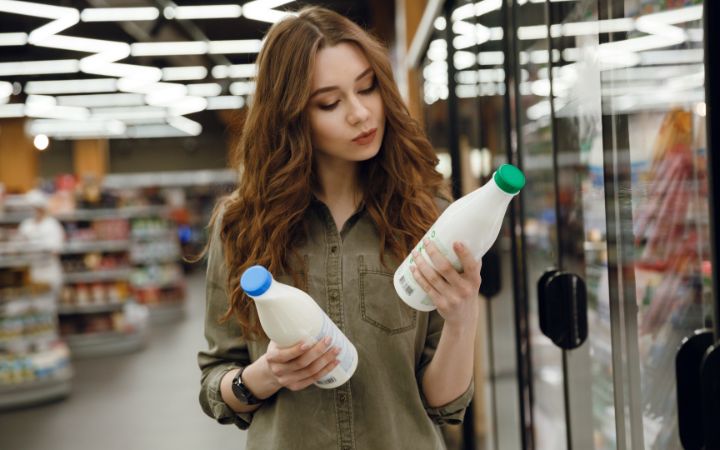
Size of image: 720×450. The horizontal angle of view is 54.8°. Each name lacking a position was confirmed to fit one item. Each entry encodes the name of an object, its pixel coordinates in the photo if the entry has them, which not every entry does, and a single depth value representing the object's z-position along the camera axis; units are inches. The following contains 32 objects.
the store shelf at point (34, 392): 246.7
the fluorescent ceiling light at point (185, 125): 674.2
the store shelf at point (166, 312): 439.2
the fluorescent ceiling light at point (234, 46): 364.5
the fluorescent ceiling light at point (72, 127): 639.8
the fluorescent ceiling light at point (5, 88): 452.9
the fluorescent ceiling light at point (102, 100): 515.2
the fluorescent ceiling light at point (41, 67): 396.5
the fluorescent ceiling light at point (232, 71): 430.9
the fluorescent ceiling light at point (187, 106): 525.3
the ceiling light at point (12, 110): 546.2
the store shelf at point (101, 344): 335.3
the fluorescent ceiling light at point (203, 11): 283.4
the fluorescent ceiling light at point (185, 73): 423.1
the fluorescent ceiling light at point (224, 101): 554.9
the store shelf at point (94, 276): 357.4
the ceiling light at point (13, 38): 324.8
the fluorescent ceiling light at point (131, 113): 578.2
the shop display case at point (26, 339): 248.8
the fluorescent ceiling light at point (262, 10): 272.4
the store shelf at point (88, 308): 339.6
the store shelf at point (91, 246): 362.9
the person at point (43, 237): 288.3
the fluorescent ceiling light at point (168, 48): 356.8
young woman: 50.1
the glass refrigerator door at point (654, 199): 45.0
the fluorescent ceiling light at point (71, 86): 460.1
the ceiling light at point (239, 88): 504.0
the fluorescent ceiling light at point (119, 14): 284.0
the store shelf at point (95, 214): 371.9
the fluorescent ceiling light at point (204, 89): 490.0
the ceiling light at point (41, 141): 452.4
